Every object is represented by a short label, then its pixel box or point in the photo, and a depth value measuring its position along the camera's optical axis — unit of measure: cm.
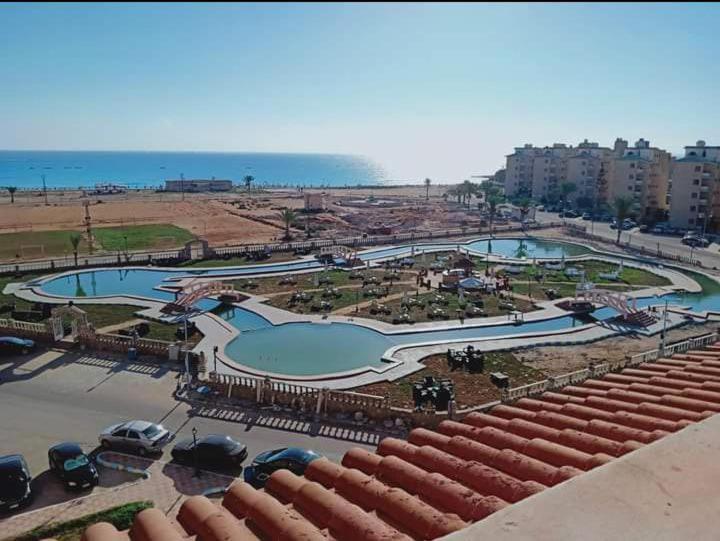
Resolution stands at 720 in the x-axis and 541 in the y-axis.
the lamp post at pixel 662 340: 2698
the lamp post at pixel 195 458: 1788
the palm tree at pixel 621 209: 6936
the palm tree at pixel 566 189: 10779
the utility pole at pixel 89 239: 6297
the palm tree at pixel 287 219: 7329
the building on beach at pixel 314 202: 9938
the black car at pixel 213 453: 1823
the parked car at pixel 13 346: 2875
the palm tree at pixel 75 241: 5392
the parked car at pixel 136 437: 1903
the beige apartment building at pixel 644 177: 9469
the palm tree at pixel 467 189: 11631
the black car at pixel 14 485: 1568
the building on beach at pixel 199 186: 15188
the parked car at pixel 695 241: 6694
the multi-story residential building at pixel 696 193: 7894
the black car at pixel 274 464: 1695
